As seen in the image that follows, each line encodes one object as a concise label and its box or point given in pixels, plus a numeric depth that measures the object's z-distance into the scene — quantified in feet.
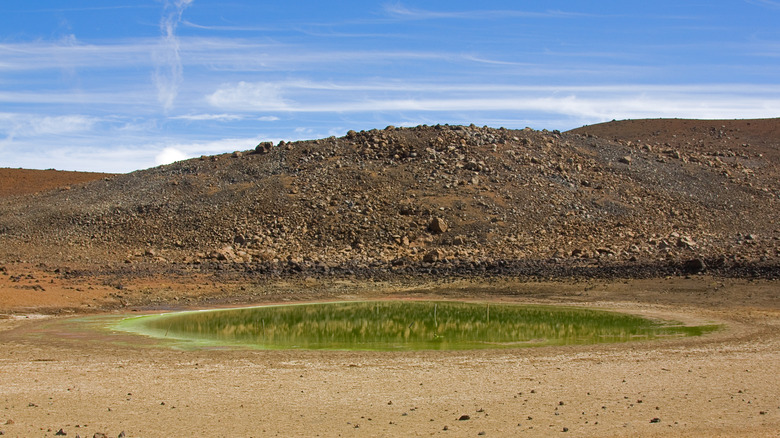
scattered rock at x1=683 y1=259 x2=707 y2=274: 94.84
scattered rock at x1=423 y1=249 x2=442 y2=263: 109.40
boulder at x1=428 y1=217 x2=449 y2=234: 122.21
